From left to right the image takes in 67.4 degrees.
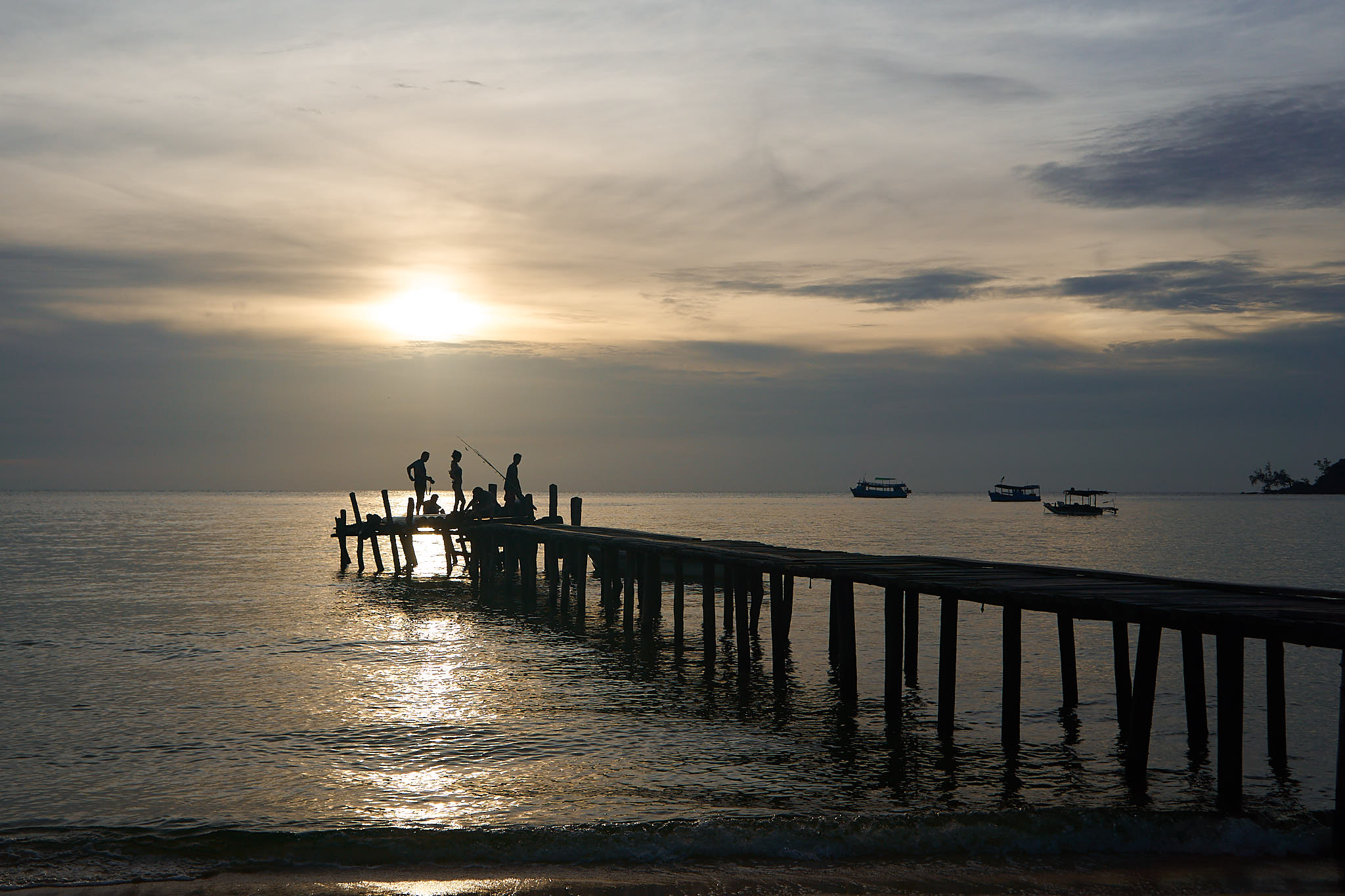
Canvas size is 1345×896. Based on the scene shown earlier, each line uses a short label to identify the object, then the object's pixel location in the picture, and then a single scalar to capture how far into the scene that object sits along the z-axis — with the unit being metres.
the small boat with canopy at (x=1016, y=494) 185.75
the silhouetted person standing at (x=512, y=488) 34.97
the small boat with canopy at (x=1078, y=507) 123.31
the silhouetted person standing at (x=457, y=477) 35.00
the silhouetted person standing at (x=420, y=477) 38.14
